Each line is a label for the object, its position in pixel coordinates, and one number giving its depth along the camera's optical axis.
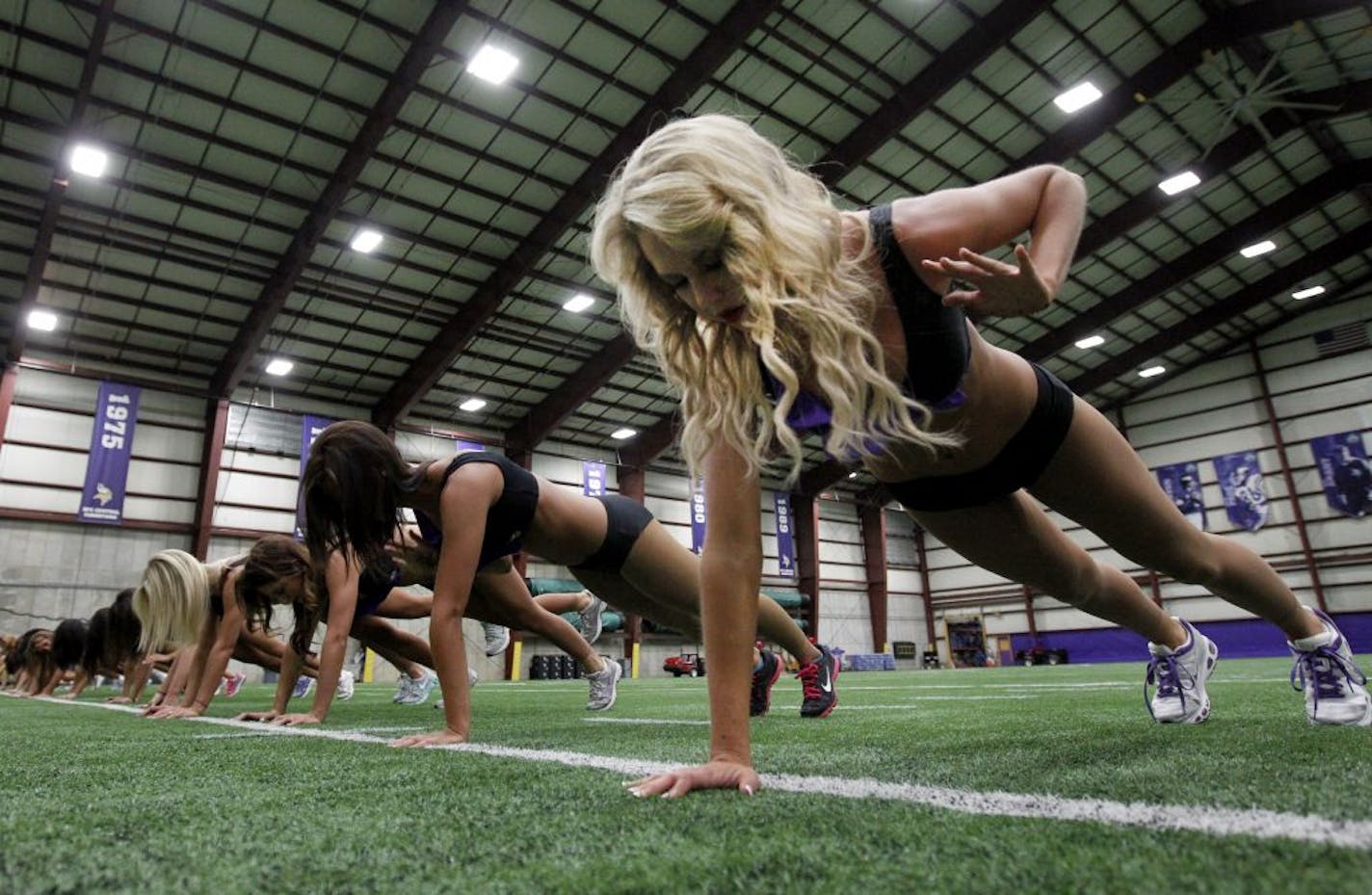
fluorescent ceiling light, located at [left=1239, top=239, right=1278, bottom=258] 19.82
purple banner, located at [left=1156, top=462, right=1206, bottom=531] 23.59
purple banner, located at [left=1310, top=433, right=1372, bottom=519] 21.23
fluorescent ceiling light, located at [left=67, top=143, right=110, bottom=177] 11.66
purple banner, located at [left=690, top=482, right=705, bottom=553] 22.48
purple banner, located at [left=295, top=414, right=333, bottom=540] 18.02
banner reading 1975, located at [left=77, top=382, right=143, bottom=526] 15.83
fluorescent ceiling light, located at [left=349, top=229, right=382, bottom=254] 14.41
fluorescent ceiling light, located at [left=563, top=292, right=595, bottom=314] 17.14
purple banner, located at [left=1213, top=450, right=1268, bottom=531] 22.70
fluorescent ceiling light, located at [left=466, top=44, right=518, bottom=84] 11.60
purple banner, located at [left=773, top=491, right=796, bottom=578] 25.45
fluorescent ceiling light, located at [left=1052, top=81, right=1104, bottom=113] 14.12
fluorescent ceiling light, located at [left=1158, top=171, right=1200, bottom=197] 16.33
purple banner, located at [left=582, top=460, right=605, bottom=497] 21.47
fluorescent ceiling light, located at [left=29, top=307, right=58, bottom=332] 15.25
